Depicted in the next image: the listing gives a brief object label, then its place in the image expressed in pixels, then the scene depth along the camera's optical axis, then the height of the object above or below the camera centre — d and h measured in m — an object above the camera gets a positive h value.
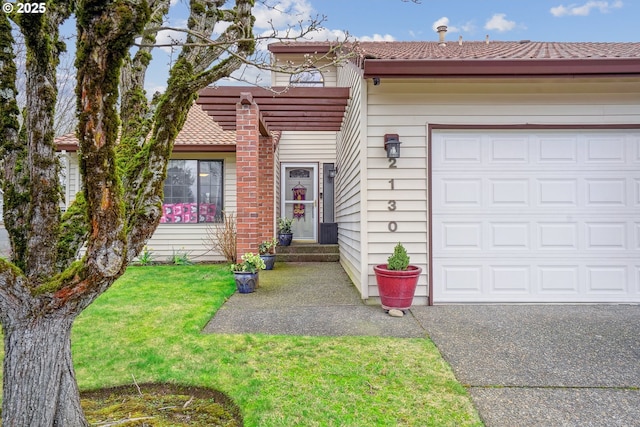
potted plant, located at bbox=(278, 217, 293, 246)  9.07 -0.51
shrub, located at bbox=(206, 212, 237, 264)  8.22 -0.57
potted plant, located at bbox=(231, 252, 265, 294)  5.18 -0.85
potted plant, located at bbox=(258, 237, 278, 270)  7.23 -0.85
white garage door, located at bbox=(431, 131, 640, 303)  4.57 -0.07
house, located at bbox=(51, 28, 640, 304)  4.56 +0.32
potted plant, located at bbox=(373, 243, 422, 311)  4.05 -0.77
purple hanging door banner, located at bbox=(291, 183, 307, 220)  10.23 +0.39
